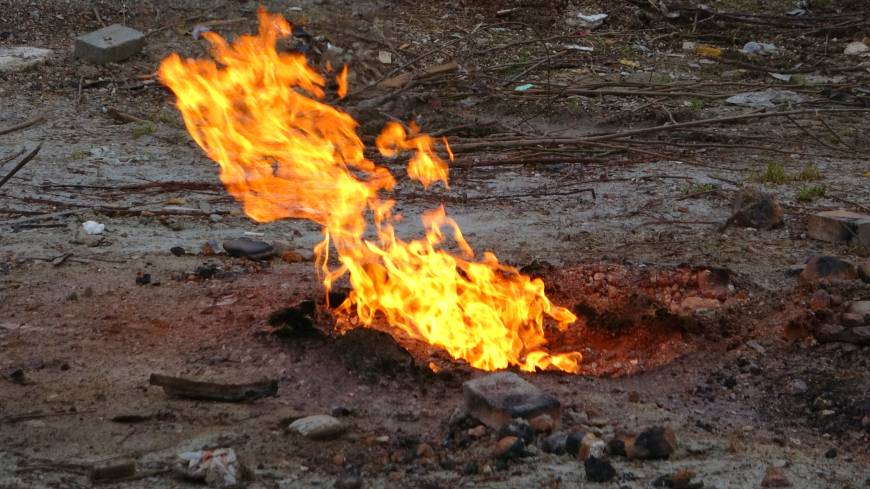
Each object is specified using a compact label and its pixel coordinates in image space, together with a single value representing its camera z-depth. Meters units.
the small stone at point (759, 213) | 13.58
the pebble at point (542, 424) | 8.03
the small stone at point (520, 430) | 7.89
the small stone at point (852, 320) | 9.85
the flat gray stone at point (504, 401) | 8.09
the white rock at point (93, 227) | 13.12
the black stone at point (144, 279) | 11.34
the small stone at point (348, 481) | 7.29
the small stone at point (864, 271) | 11.02
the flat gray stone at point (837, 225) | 12.71
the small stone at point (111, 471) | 7.26
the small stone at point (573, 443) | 7.75
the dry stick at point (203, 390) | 8.62
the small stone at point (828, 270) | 11.11
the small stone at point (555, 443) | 7.78
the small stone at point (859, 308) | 10.01
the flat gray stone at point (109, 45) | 21.55
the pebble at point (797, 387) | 9.19
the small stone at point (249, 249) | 12.37
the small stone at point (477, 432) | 8.09
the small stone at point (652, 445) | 7.66
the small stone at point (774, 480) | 7.28
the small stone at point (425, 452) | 7.83
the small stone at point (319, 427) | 8.02
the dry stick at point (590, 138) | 17.61
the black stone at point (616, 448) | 7.72
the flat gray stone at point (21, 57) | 21.02
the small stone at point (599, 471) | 7.25
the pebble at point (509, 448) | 7.66
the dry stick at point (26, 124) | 17.88
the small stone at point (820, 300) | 10.37
